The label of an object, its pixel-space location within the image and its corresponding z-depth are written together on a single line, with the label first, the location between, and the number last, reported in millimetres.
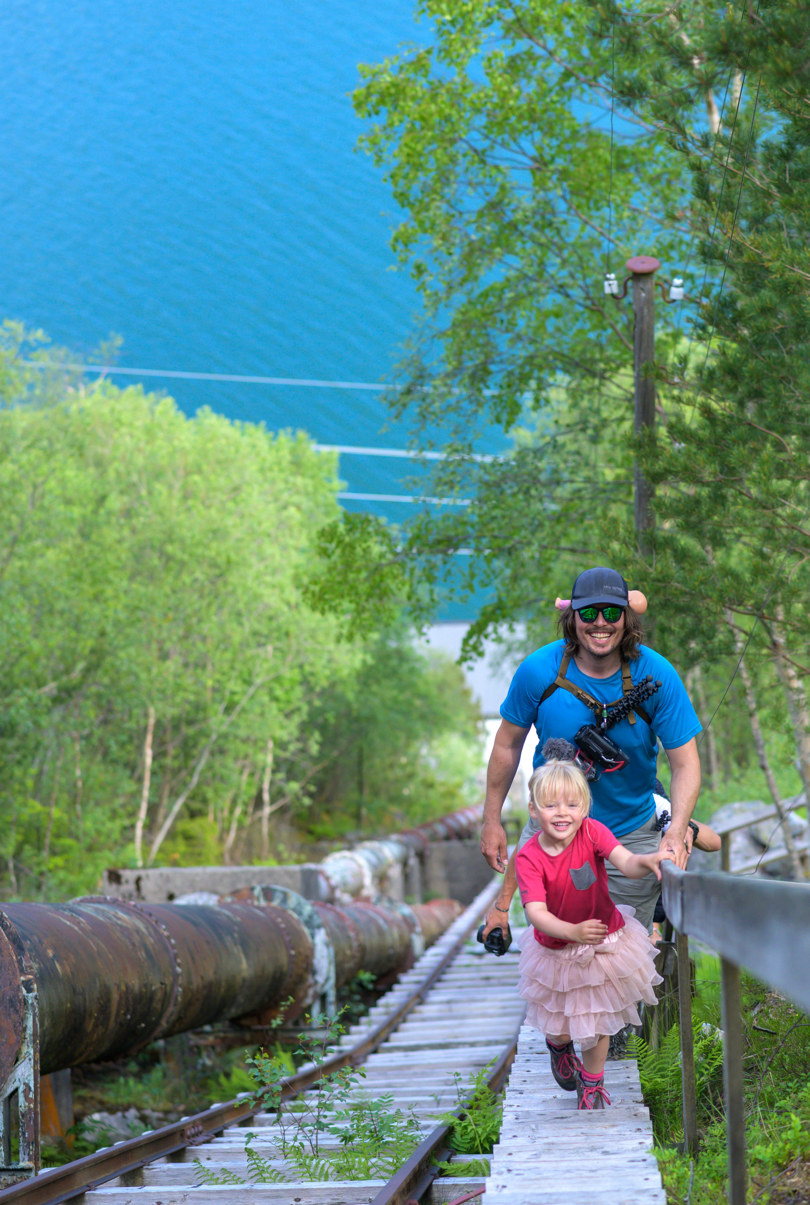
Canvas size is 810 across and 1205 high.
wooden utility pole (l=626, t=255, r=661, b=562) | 10438
